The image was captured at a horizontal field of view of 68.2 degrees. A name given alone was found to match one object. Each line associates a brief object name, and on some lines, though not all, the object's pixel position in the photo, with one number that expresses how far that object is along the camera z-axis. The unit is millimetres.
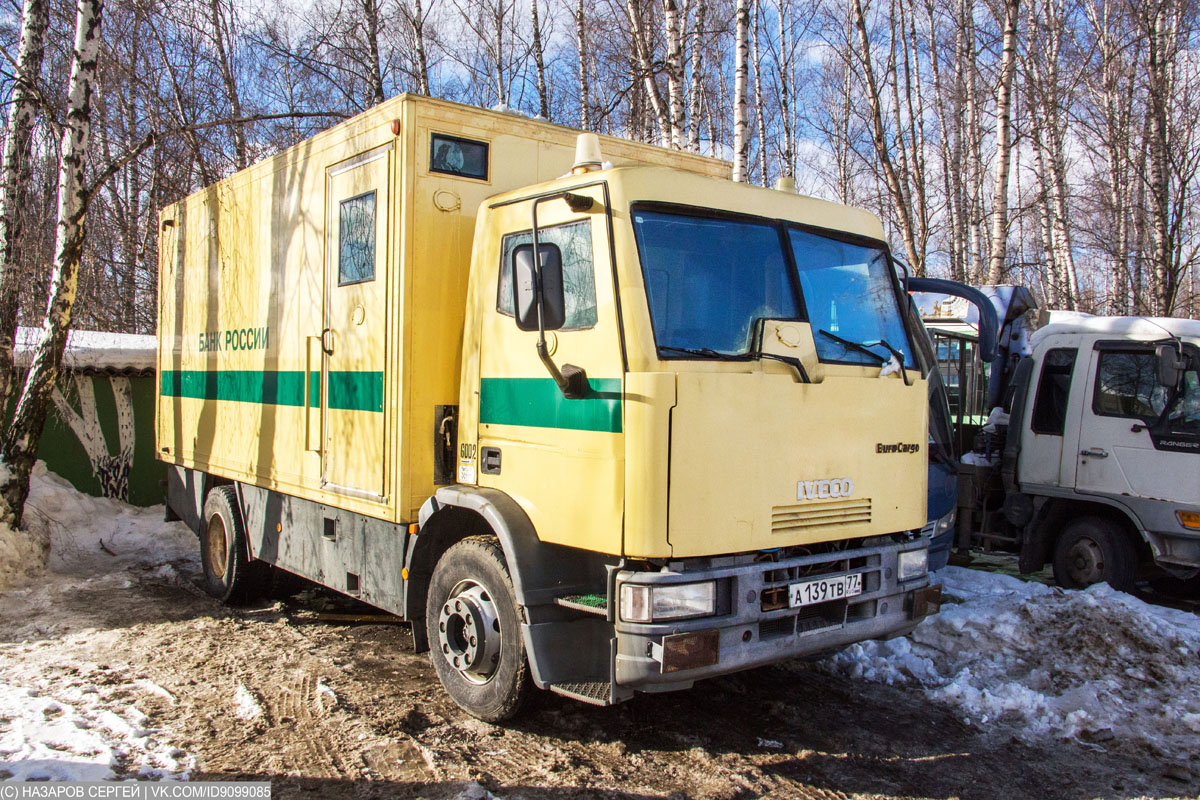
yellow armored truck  3812
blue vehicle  7164
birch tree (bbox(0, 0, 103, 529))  8203
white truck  6984
